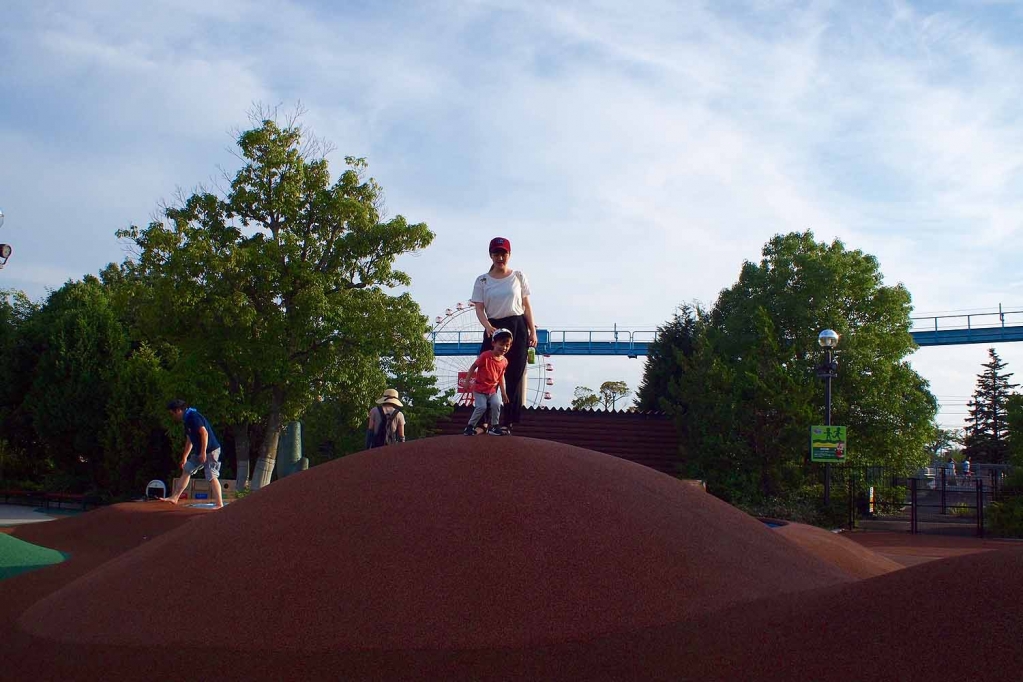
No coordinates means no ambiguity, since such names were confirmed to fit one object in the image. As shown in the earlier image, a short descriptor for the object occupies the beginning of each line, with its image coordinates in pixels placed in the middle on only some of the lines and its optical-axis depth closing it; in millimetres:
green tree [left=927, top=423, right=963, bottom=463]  104944
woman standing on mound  9273
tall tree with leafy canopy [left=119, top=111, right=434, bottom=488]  20000
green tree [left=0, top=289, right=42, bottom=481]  26156
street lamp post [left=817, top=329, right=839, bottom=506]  19156
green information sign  19109
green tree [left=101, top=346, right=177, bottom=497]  23688
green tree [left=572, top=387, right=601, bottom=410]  66250
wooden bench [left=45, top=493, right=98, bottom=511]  22656
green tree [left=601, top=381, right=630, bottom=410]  67125
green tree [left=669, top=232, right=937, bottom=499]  23484
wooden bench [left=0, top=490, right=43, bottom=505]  24406
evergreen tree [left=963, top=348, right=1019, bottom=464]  59094
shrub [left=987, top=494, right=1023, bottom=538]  19453
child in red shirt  8688
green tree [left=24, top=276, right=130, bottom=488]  24453
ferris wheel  40238
